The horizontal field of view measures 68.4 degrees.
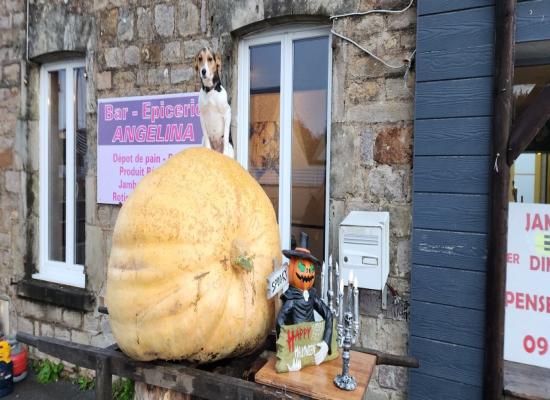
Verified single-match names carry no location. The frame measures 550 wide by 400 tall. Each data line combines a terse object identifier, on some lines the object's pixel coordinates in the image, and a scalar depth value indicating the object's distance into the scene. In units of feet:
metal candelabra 4.61
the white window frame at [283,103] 10.23
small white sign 4.97
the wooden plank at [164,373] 4.58
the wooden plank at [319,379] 4.46
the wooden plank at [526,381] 7.29
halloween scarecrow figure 5.08
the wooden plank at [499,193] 7.39
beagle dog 6.44
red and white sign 7.61
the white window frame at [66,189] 13.79
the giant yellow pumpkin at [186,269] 4.66
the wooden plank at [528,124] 6.84
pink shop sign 11.15
